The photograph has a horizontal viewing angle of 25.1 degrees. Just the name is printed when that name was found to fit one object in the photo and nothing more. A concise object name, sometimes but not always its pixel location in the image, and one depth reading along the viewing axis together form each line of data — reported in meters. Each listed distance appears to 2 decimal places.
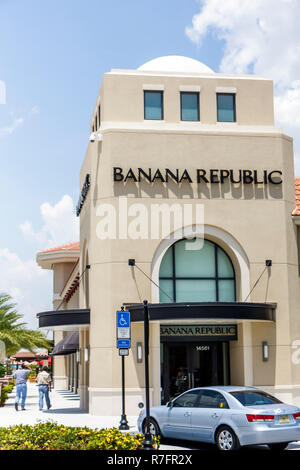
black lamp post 13.34
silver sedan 14.43
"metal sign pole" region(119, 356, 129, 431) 19.47
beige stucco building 23.91
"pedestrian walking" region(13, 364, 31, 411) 27.30
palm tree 42.25
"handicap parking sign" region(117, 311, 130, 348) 20.06
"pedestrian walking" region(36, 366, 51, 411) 27.24
